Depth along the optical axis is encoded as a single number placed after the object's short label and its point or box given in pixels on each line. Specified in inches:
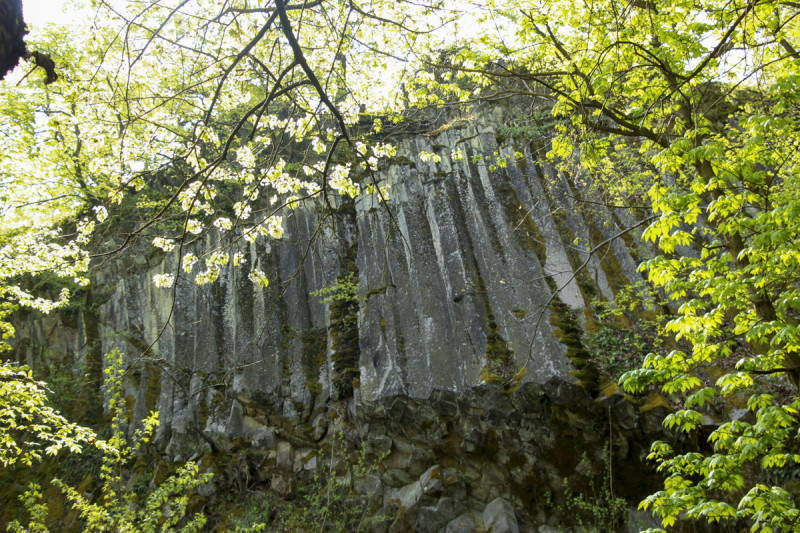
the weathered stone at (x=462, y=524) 294.8
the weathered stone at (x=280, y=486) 361.1
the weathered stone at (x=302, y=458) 371.9
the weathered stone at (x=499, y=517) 282.0
